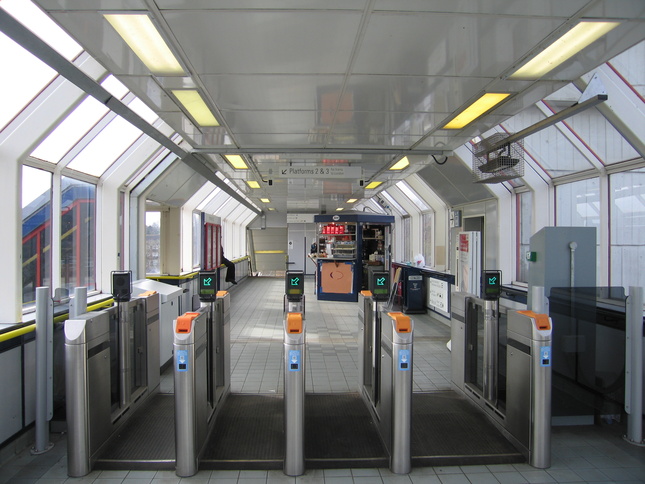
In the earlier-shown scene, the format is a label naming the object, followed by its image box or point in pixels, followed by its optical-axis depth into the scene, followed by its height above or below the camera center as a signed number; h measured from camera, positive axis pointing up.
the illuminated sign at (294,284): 3.70 -0.40
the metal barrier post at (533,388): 3.08 -1.12
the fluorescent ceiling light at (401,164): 6.27 +1.21
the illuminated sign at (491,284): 4.00 -0.43
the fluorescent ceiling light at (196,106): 3.40 +1.19
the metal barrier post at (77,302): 3.41 -0.52
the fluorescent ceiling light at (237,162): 6.10 +1.20
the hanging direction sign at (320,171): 5.81 +0.96
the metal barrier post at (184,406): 2.94 -1.18
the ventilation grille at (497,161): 4.22 +0.82
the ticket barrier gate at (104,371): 2.91 -1.12
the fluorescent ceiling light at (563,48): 2.39 +1.22
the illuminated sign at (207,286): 3.82 -0.43
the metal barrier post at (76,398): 2.91 -1.11
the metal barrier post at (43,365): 3.24 -0.99
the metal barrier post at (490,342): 4.01 -1.01
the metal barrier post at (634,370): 3.44 -1.09
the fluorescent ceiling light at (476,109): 3.53 +1.21
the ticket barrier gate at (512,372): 3.09 -1.16
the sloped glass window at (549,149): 5.23 +1.18
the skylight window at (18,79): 2.99 +1.23
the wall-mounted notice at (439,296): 7.91 -1.13
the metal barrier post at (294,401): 2.96 -1.16
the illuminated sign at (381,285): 3.65 -0.40
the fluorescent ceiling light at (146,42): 2.26 +1.19
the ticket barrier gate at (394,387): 3.03 -1.14
